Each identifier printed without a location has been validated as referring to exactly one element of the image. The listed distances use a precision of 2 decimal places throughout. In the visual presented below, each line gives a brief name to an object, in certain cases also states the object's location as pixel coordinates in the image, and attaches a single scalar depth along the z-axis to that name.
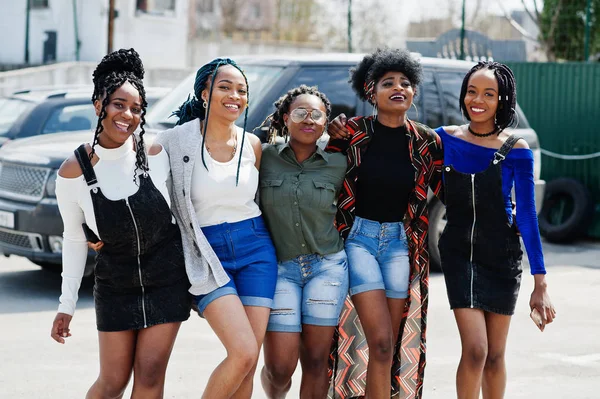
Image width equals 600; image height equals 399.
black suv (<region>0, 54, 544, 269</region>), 8.45
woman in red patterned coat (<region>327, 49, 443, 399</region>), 4.99
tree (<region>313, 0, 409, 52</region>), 39.47
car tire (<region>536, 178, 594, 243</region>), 13.02
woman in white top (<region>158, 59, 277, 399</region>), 4.55
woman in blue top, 5.00
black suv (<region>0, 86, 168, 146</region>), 11.36
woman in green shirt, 4.88
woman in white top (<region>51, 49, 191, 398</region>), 4.43
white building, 31.84
